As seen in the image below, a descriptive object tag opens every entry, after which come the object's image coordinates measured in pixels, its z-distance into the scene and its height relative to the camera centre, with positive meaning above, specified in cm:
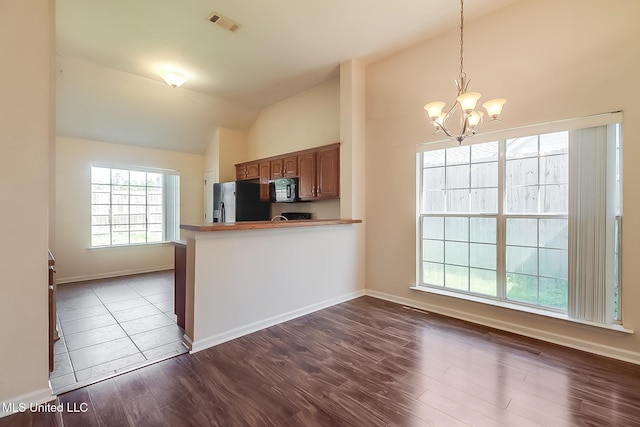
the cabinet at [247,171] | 571 +88
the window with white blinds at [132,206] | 538 +11
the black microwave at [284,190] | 488 +41
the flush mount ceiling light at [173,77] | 411 +197
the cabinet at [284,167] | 490 +83
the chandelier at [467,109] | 211 +83
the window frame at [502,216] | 244 -2
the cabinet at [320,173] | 428 +63
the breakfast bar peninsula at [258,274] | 257 -67
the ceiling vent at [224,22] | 303 +211
